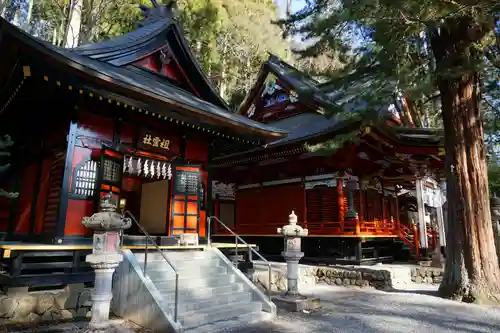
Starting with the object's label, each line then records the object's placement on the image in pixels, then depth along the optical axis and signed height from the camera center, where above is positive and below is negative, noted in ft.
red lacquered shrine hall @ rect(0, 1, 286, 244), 22.97 +8.59
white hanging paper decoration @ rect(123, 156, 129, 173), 27.93 +5.04
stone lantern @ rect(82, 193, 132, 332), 16.22 -1.50
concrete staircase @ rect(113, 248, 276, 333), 18.78 -4.16
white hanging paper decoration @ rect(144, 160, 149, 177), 28.89 +4.87
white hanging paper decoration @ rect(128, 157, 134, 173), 28.35 +4.98
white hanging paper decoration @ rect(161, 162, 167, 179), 30.30 +4.99
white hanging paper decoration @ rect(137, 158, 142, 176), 28.78 +5.05
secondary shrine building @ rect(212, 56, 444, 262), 40.63 +7.17
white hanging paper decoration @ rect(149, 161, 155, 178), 29.35 +4.90
